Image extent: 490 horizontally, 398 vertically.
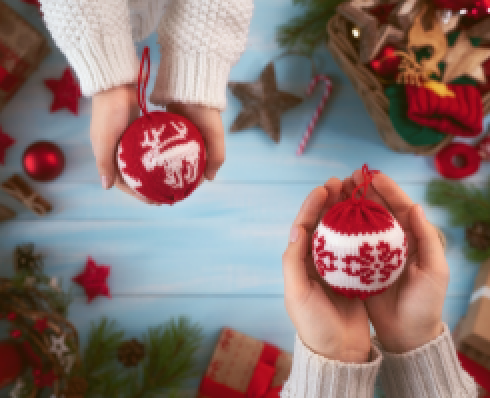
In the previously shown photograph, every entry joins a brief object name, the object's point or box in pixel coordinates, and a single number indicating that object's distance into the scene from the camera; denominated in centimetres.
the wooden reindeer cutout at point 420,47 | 79
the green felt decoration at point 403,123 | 77
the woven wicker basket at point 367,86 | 79
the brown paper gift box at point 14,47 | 82
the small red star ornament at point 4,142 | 84
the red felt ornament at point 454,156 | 86
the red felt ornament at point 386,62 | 79
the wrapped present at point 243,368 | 83
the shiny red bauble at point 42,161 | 83
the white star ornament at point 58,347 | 79
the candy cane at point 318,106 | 85
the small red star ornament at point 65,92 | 84
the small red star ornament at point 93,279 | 84
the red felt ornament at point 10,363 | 80
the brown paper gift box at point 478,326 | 82
